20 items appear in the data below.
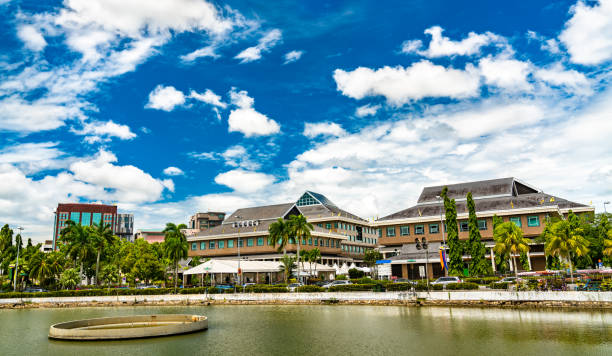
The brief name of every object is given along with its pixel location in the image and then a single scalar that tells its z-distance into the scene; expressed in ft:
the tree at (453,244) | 185.06
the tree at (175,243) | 206.39
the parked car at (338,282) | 175.90
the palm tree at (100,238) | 227.01
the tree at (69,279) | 217.36
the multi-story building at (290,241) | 286.87
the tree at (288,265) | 217.44
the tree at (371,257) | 296.71
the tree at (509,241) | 160.76
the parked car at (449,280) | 154.38
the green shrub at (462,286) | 134.41
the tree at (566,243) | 145.28
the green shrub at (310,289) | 153.99
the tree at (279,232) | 226.38
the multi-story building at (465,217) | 233.76
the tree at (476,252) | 184.96
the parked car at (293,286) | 160.43
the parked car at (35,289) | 212.43
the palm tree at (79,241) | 224.74
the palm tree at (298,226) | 223.10
